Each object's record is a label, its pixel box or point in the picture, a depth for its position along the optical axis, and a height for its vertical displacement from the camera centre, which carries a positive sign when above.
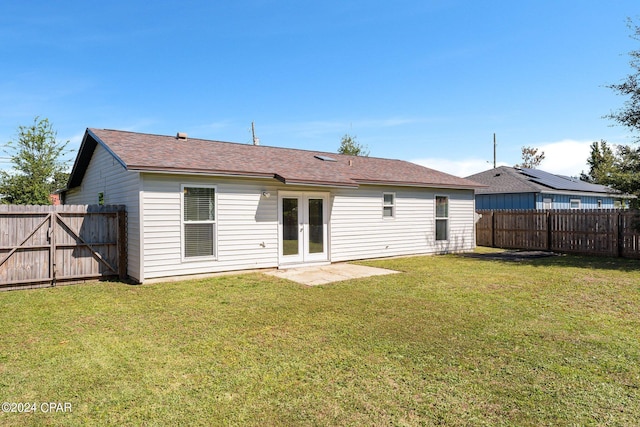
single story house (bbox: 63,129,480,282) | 8.52 +0.32
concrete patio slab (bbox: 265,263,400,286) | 8.55 -1.49
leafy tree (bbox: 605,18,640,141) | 12.48 +4.10
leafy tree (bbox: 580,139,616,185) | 39.31 +6.18
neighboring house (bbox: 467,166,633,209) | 21.53 +1.31
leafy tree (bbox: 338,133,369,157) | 35.50 +6.52
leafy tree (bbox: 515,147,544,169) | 45.19 +6.77
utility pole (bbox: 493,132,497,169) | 38.16 +6.81
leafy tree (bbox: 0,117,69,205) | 19.38 +2.82
